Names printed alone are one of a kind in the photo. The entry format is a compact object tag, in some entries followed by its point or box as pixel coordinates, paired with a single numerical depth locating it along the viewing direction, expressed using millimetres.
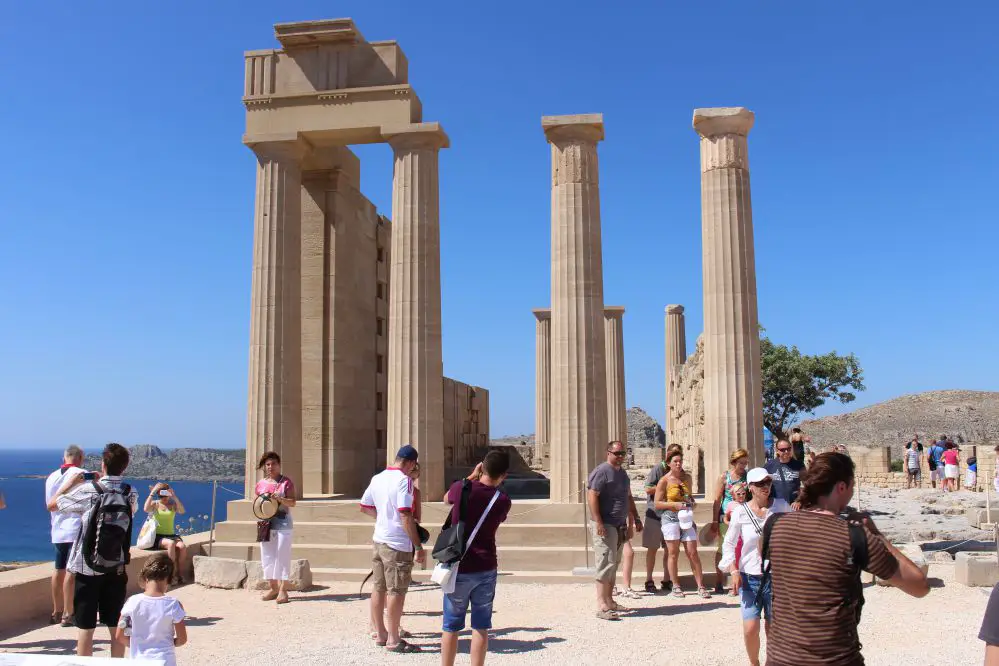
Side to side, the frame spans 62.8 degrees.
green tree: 52531
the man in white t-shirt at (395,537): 8305
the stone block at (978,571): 11227
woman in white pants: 10922
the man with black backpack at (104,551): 6886
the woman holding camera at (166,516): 11016
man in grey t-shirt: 9836
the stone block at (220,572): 12039
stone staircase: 13016
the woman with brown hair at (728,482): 10000
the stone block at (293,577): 11844
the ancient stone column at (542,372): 30219
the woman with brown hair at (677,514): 11078
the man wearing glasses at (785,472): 9719
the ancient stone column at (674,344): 34625
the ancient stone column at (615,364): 28875
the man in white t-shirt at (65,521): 8531
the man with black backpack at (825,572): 4082
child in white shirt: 5445
